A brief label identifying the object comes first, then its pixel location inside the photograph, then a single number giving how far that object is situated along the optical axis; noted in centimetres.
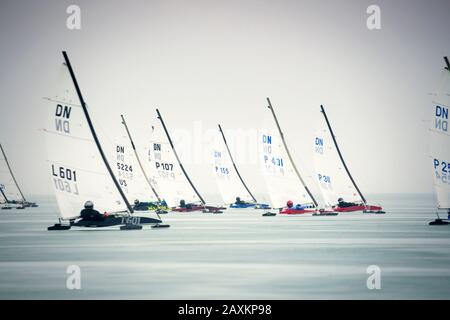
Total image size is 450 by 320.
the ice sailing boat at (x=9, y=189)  11994
